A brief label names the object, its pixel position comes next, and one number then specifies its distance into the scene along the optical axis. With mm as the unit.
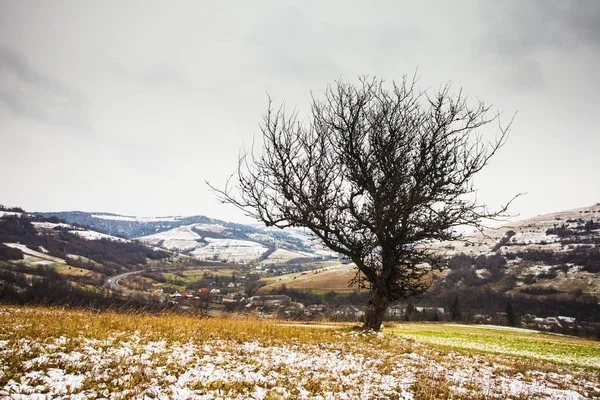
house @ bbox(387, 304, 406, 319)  87712
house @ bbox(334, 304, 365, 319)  97350
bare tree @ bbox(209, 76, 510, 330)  13117
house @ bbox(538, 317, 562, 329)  83150
